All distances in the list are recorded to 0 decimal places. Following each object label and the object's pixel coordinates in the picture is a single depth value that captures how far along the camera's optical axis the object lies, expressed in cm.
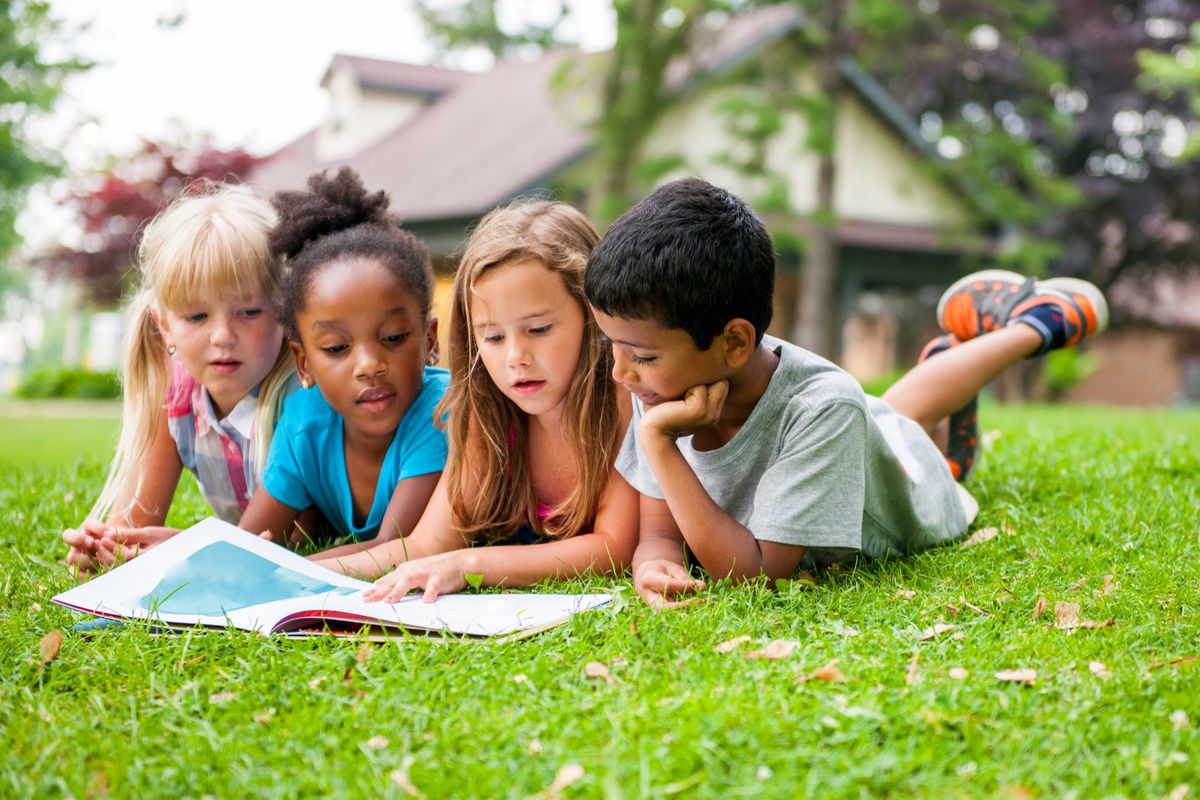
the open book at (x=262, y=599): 265
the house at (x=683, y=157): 1602
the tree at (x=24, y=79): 1245
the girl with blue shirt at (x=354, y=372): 339
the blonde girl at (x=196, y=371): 360
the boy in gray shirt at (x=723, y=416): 276
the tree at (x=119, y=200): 2103
